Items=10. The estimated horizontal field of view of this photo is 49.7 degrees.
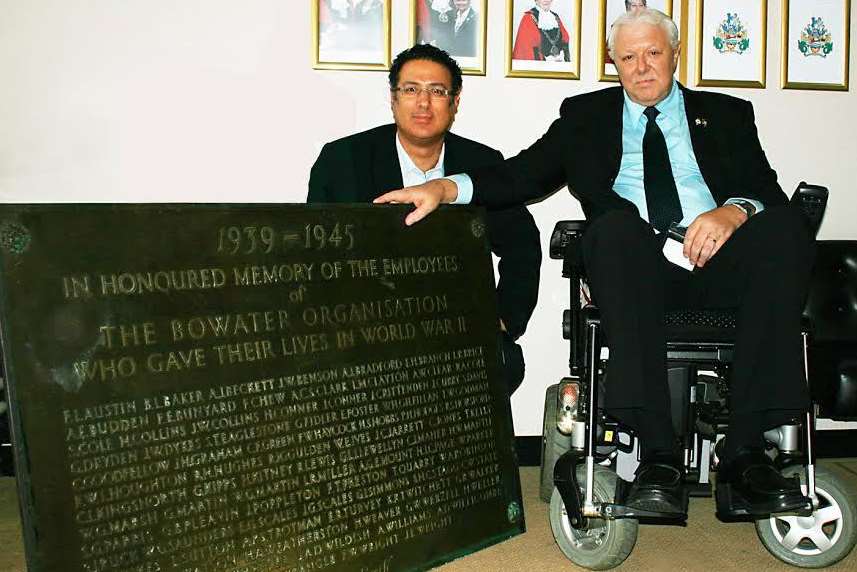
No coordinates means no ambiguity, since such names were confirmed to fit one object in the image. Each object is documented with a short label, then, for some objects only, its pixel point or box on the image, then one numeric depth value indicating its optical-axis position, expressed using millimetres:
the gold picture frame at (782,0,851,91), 3609
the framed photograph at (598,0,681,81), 3496
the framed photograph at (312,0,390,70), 3363
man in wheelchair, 2199
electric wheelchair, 2322
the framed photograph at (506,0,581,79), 3461
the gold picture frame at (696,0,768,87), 3561
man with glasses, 2955
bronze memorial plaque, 1690
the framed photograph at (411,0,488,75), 3406
